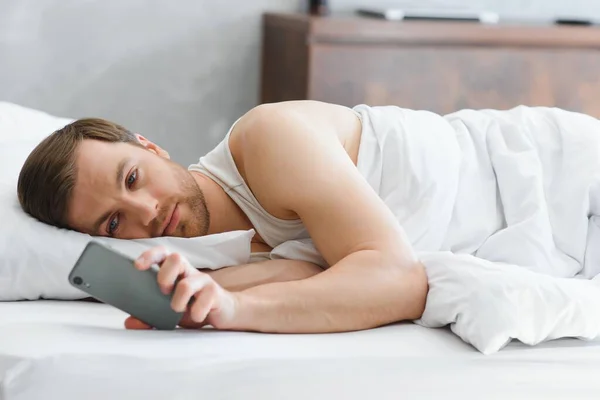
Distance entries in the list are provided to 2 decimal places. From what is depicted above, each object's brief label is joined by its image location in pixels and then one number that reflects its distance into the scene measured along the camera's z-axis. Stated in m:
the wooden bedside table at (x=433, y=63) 2.85
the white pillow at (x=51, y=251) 1.97
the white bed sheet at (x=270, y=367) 1.66
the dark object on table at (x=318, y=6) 3.16
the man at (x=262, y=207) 1.80
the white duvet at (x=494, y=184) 2.07
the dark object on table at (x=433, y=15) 2.94
